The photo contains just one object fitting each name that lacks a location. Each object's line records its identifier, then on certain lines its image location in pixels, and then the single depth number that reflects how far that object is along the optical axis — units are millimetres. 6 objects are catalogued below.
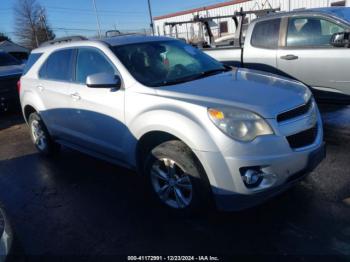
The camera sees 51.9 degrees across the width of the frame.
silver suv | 2918
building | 24062
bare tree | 48188
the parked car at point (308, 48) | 5398
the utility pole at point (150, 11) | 26272
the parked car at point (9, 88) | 9156
